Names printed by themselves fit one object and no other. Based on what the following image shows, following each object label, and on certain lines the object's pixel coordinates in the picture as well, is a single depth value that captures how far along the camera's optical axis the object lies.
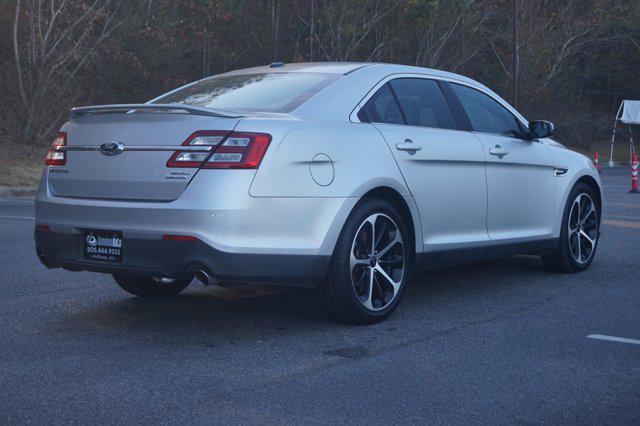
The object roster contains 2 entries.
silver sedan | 5.57
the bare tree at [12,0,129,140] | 26.05
